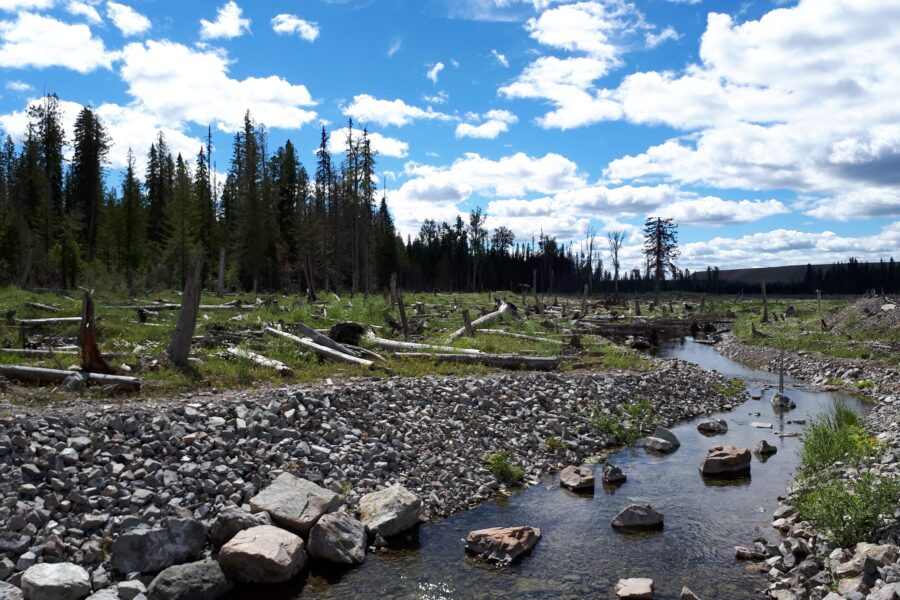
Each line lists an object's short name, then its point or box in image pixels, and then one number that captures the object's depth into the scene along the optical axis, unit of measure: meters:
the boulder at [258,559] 7.12
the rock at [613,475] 11.10
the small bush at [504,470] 10.90
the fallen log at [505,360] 18.09
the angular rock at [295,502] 7.98
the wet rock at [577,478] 10.55
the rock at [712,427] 15.20
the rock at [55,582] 6.13
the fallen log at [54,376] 11.44
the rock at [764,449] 13.00
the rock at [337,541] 7.62
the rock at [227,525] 7.61
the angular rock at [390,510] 8.42
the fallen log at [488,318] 23.33
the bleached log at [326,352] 16.29
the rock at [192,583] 6.60
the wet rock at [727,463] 11.58
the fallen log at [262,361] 14.32
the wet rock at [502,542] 7.86
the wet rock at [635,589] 6.85
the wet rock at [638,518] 8.96
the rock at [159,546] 6.93
